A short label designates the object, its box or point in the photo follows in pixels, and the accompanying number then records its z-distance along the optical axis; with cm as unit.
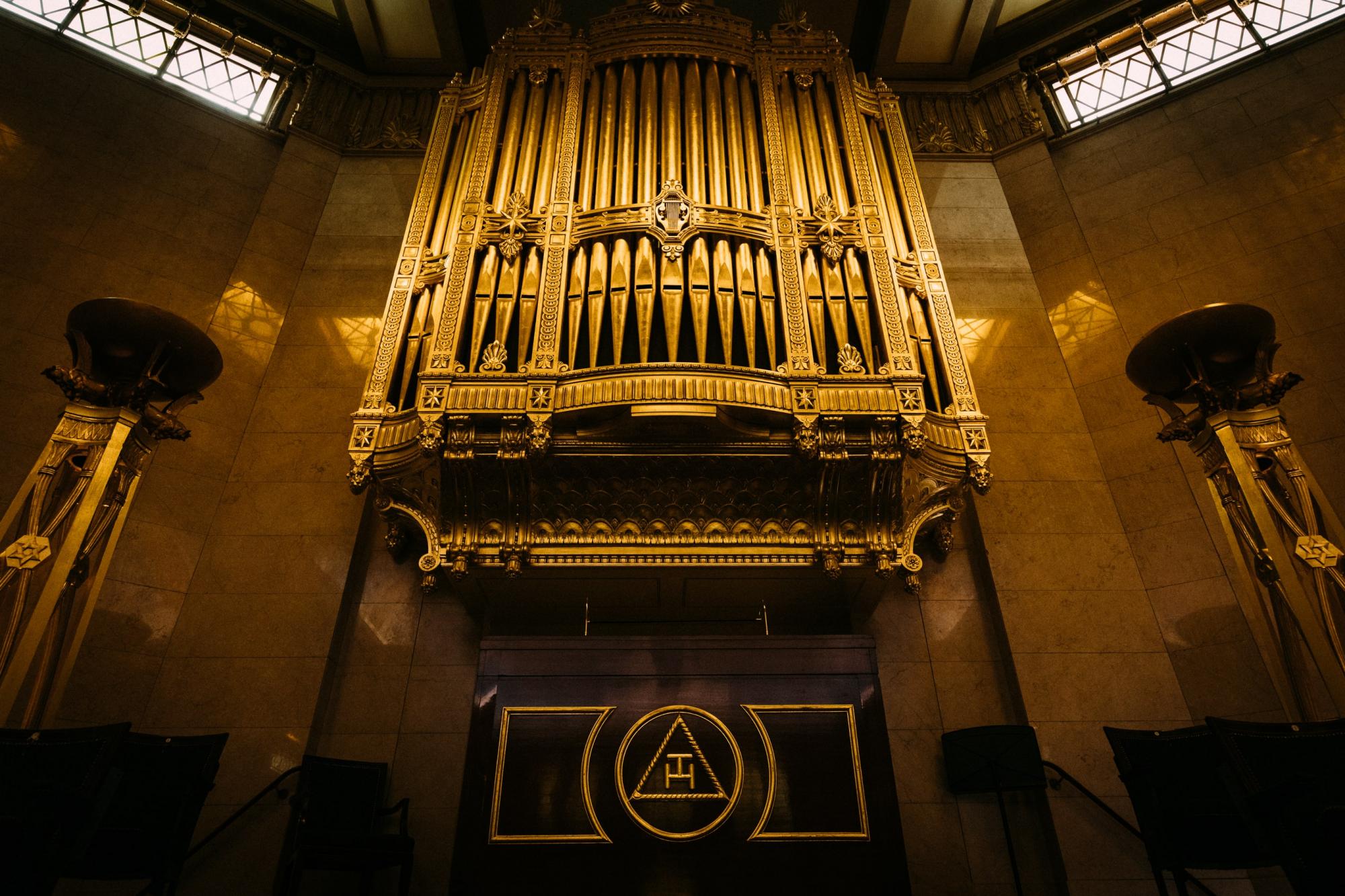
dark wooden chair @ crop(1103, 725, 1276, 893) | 416
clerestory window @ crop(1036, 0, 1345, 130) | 883
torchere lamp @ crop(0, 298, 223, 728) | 462
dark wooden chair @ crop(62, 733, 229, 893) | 416
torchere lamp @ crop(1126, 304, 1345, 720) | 469
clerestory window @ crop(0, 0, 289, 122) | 869
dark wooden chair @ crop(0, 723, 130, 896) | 343
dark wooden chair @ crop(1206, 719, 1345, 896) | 350
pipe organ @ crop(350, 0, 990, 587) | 555
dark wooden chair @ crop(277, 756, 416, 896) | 463
